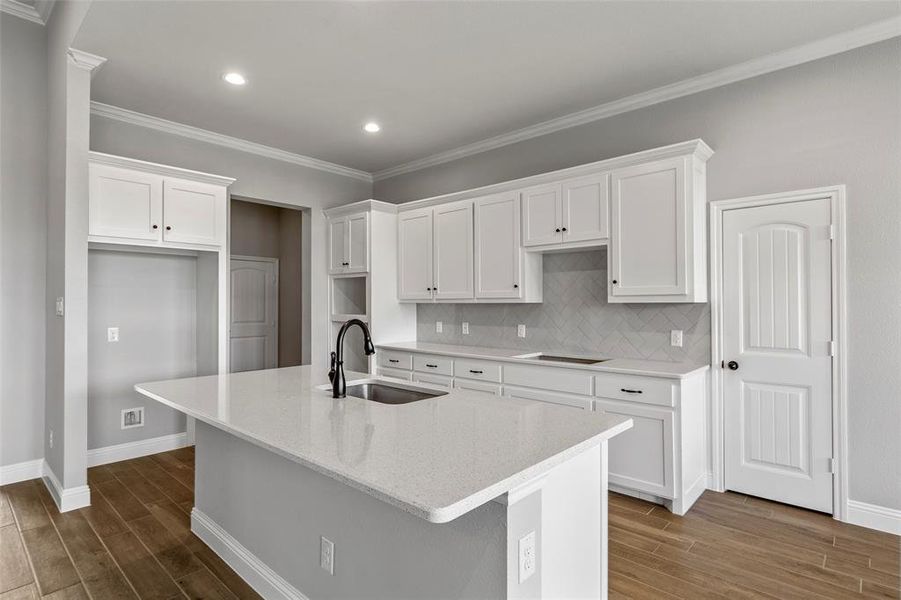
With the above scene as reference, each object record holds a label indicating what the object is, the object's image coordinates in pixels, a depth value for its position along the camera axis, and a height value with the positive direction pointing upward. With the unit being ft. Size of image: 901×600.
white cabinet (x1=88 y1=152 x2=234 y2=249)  11.08 +2.46
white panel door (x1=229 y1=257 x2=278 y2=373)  19.67 -0.49
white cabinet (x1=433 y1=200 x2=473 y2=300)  14.11 +1.54
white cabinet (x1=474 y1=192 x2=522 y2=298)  12.95 +1.54
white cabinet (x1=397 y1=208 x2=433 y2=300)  15.26 +1.57
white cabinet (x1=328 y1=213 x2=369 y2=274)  15.69 +2.02
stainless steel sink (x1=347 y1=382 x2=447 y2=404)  7.67 -1.49
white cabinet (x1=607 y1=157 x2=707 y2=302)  9.99 +1.50
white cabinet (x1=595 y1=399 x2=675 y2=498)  9.61 -3.07
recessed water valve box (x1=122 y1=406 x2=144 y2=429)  13.21 -3.16
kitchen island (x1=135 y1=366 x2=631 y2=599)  4.09 -2.01
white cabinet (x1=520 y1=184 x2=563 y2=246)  12.00 +2.23
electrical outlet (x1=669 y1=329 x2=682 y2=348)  11.07 -0.82
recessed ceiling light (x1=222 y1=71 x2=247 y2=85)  10.63 +5.04
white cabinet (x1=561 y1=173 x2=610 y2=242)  11.14 +2.25
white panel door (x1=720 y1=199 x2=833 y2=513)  9.41 -1.02
